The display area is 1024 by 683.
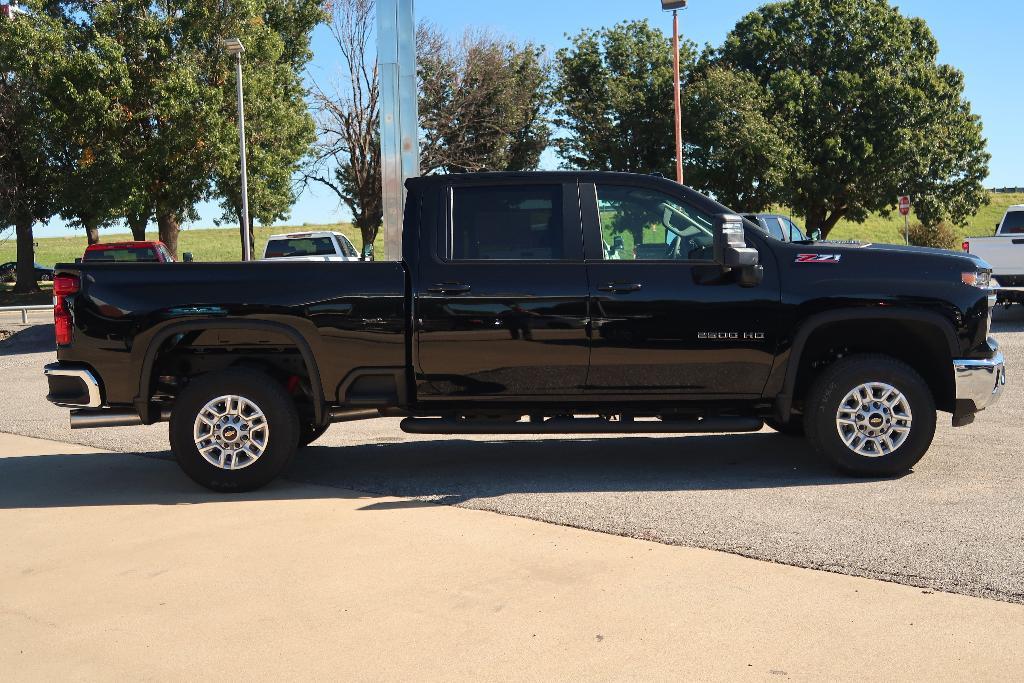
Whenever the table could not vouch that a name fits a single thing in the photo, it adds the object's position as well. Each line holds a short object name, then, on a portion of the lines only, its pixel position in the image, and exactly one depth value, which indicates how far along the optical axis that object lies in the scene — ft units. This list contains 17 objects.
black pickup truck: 21.62
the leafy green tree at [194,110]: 108.78
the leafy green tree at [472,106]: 130.52
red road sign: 120.67
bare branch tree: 125.39
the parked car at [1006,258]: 56.34
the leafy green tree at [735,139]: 134.51
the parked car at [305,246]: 73.41
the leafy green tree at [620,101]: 141.18
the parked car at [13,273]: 170.15
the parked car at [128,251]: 75.20
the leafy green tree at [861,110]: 138.82
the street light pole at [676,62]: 73.50
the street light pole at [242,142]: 93.40
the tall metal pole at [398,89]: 37.37
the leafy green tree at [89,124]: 102.99
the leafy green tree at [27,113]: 102.17
